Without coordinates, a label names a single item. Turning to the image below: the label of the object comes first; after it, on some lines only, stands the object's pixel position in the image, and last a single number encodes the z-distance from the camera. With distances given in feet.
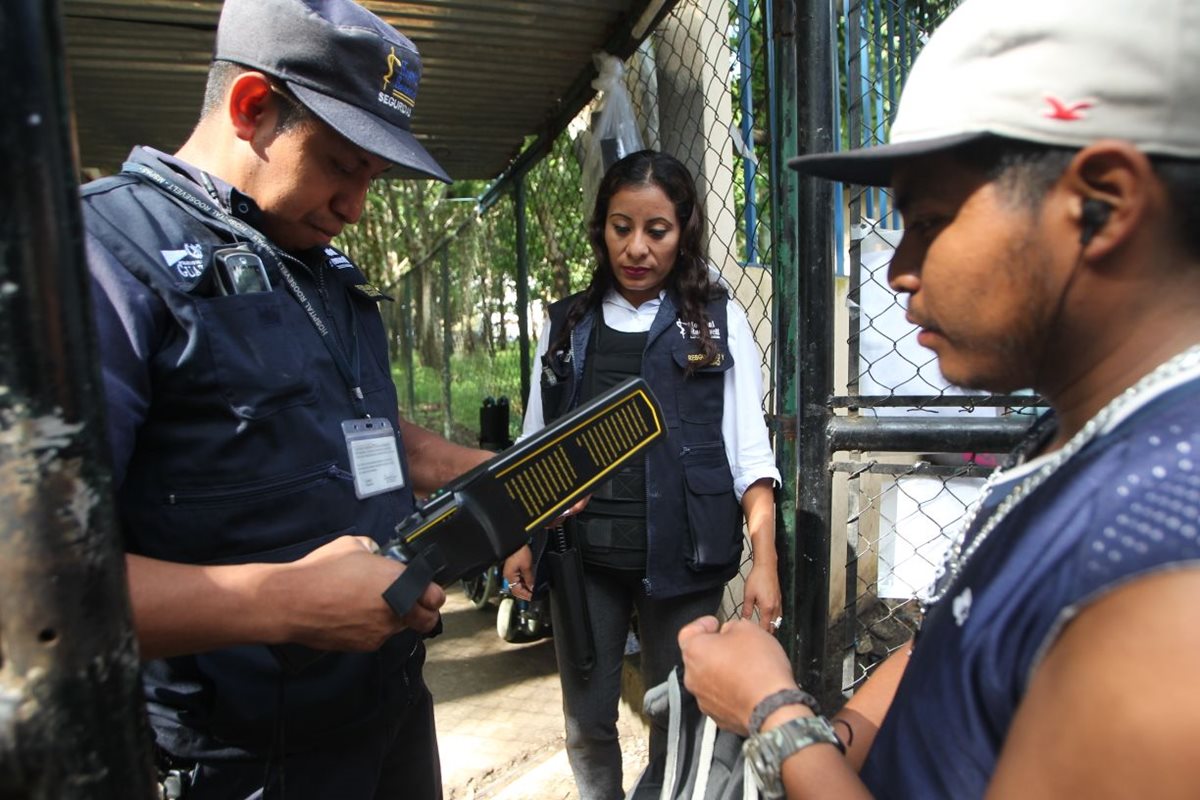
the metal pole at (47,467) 1.45
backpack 3.11
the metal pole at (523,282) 14.05
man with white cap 1.78
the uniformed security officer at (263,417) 3.57
